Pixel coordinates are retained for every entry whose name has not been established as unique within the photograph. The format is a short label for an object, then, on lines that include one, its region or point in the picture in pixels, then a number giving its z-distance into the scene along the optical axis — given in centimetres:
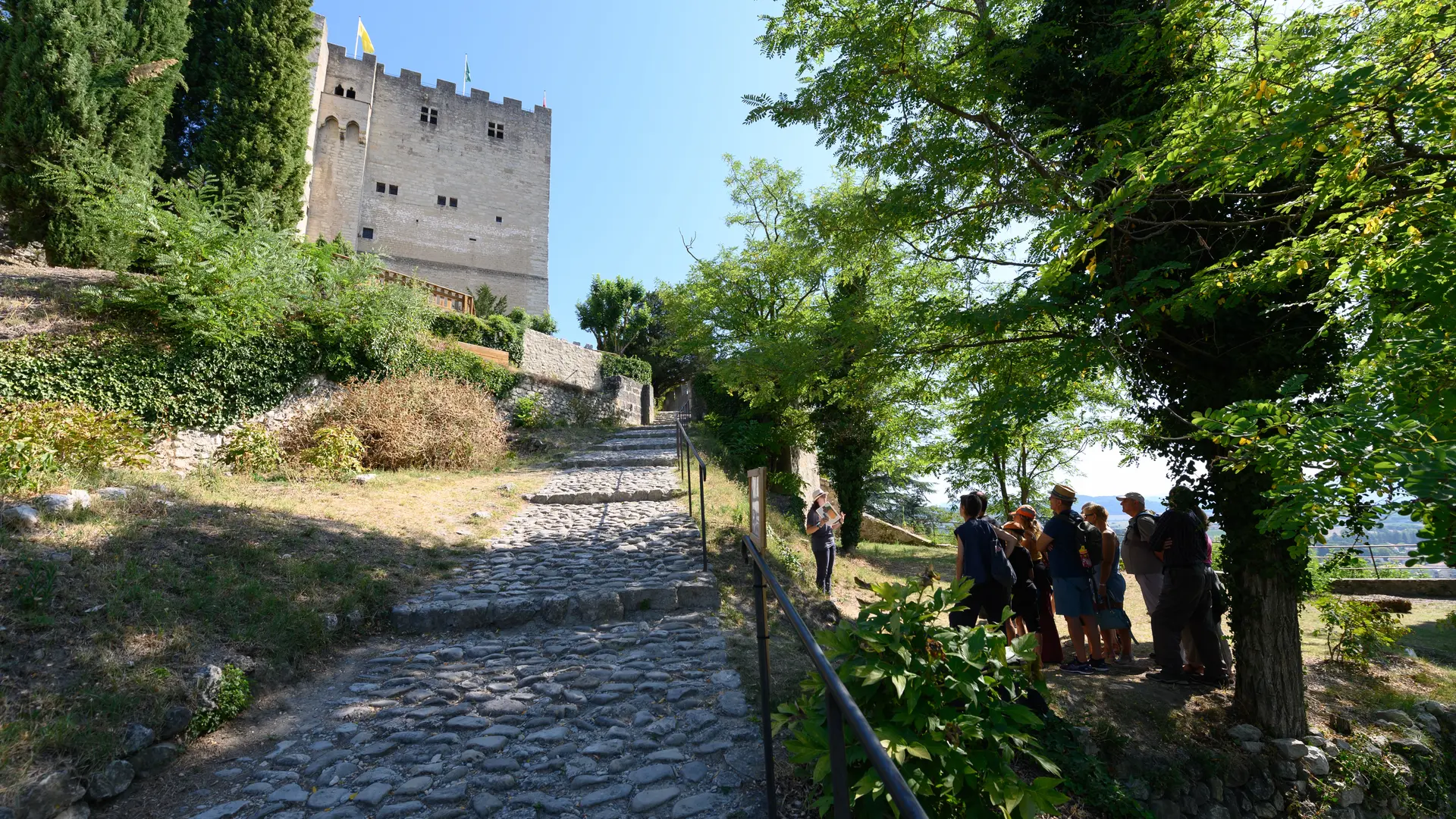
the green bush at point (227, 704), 349
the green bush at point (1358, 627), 791
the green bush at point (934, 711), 230
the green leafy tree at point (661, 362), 3200
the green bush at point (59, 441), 557
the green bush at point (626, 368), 2308
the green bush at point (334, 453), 985
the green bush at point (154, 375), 759
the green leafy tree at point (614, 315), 3322
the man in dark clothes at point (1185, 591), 594
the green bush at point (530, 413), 1709
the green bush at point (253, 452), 916
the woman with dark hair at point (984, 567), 520
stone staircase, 551
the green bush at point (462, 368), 1352
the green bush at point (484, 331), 1730
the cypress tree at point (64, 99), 1070
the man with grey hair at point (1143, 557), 639
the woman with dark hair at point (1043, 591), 624
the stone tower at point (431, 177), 2950
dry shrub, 1133
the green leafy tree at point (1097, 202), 523
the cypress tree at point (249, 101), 1558
